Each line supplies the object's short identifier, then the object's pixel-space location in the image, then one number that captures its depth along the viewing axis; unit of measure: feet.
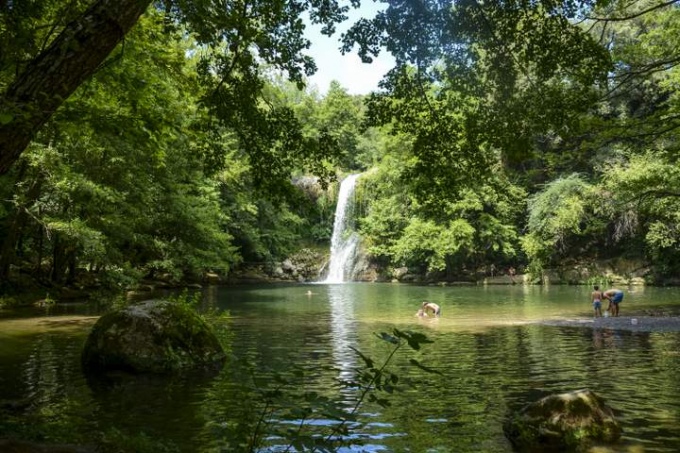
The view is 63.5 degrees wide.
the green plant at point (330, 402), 11.62
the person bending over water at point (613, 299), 67.36
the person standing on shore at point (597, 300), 67.77
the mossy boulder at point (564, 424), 22.27
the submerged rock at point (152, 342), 35.94
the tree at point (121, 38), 13.75
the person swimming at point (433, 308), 67.82
